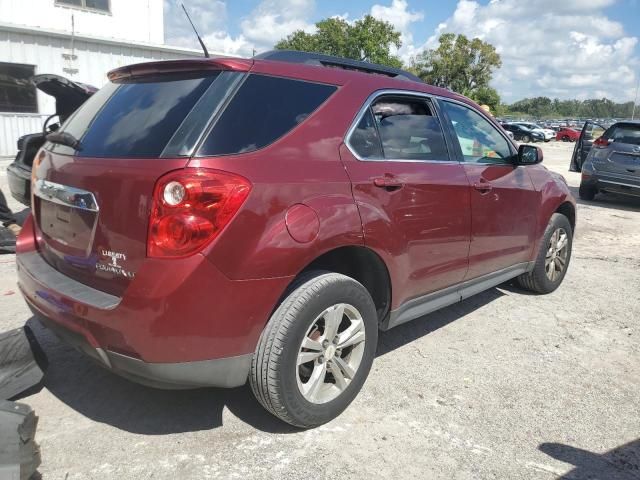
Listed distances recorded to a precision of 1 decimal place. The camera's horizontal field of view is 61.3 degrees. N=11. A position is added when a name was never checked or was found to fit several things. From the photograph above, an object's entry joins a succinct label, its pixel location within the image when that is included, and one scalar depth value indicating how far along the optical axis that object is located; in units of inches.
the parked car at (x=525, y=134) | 1514.5
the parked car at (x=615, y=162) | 390.3
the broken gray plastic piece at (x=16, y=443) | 81.9
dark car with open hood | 232.4
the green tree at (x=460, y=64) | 1790.1
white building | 480.1
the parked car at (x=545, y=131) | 1594.1
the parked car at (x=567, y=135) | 1667.1
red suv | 86.7
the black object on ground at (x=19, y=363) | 111.3
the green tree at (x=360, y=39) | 1507.1
